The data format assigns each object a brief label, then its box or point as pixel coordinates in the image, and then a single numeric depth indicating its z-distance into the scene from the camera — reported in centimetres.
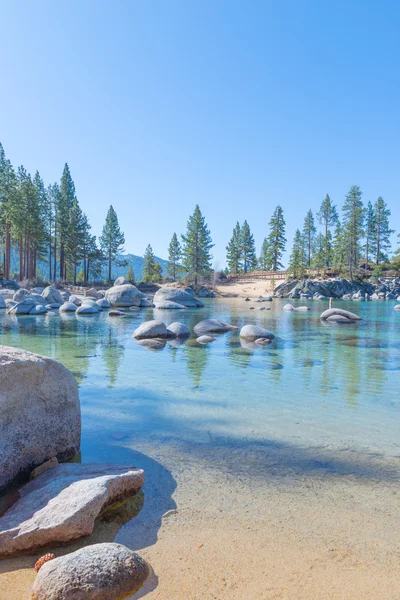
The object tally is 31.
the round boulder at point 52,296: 2856
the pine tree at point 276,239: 6862
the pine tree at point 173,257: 6556
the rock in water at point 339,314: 2042
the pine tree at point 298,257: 5950
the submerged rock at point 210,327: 1510
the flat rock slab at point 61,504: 256
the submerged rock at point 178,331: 1362
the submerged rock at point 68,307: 2420
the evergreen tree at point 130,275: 6854
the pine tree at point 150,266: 6697
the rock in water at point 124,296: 2975
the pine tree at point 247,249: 7925
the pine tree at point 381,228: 7325
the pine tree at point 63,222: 4925
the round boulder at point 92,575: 208
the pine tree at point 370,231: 7219
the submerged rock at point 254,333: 1317
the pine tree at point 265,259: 7131
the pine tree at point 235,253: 8000
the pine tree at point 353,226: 6224
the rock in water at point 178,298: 3133
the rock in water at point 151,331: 1326
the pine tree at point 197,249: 5884
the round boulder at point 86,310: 2314
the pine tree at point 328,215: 7412
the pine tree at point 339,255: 6353
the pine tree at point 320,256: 6944
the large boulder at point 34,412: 338
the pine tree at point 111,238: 5791
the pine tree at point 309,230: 7775
